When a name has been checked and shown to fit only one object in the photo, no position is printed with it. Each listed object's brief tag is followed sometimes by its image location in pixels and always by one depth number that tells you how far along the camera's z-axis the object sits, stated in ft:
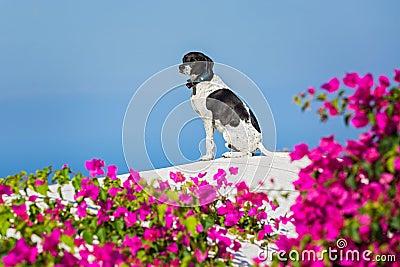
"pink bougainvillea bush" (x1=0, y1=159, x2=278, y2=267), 20.51
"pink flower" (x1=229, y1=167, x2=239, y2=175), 35.91
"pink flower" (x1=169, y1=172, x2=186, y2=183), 35.45
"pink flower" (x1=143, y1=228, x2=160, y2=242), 23.71
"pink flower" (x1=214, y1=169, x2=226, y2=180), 34.91
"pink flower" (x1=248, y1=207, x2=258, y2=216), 33.55
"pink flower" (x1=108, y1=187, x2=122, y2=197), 27.30
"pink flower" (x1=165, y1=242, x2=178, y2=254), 23.29
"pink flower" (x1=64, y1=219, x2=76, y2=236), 22.78
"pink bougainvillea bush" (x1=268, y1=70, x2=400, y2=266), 17.67
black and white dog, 46.60
